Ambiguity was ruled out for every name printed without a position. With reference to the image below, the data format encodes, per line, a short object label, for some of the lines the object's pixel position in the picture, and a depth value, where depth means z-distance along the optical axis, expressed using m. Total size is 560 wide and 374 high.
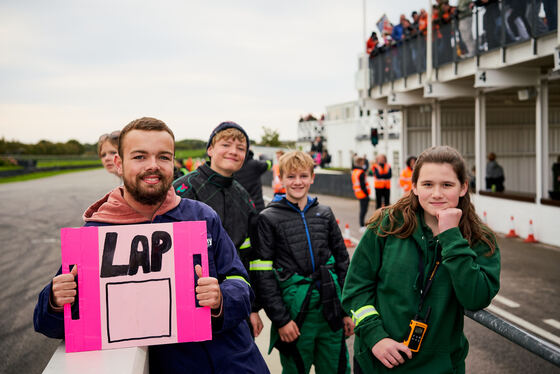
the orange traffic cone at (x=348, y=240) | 10.60
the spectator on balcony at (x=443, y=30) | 13.84
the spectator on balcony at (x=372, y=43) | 18.73
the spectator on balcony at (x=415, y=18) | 15.91
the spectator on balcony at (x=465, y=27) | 12.83
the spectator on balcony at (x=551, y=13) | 9.75
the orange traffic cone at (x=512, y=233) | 12.09
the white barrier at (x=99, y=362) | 1.72
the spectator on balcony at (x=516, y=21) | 10.69
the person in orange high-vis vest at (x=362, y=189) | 13.34
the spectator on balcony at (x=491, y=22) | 11.66
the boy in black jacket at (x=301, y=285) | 3.27
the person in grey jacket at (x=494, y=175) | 16.36
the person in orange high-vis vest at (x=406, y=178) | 13.90
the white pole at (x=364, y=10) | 20.20
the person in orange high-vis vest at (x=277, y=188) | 11.89
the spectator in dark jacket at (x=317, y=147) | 34.14
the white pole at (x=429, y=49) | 14.25
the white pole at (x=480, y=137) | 13.98
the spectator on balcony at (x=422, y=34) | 15.10
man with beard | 2.10
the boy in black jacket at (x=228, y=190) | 3.39
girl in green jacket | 2.22
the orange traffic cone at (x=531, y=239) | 11.24
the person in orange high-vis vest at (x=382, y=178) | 14.54
